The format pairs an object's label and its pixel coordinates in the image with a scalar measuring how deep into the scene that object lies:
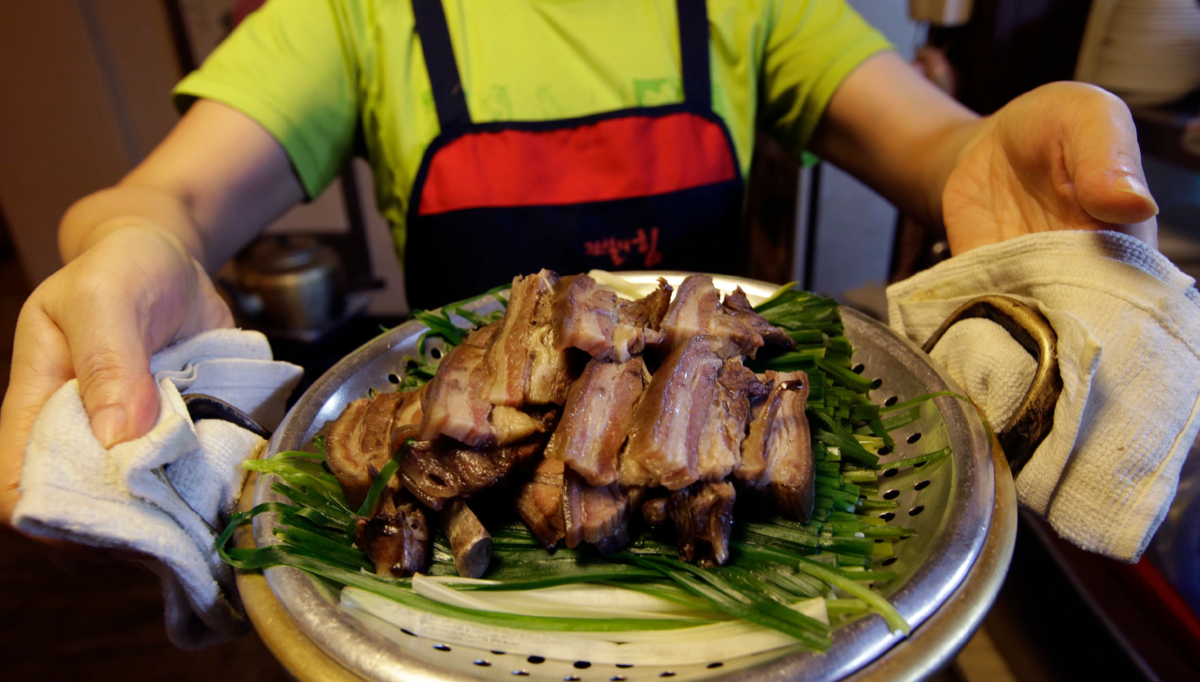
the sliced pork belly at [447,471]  0.40
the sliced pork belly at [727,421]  0.38
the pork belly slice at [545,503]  0.40
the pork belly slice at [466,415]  0.39
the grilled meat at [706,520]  0.38
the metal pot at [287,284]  1.05
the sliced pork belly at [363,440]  0.41
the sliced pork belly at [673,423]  0.38
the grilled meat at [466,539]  0.39
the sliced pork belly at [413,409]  0.42
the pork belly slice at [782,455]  0.40
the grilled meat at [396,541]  0.39
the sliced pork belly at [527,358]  0.42
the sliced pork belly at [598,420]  0.38
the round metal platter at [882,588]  0.30
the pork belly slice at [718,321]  0.44
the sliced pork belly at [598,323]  0.42
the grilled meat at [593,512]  0.38
